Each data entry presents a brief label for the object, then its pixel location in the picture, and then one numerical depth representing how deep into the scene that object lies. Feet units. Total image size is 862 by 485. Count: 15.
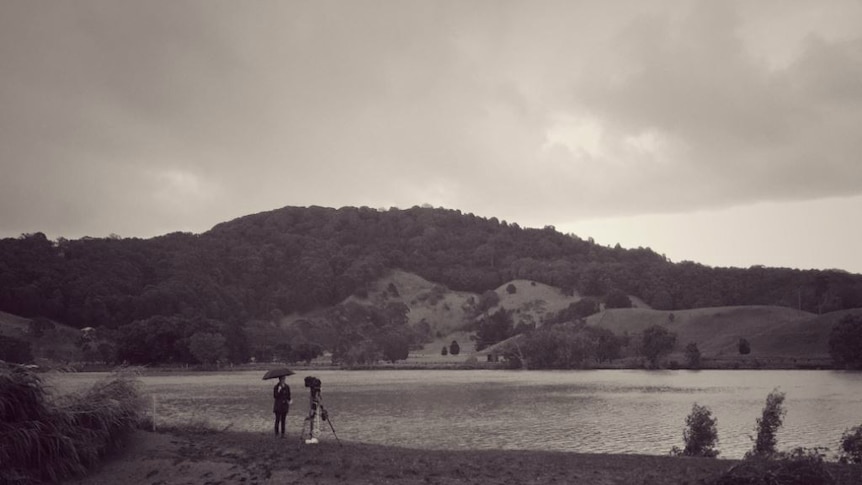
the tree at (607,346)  528.22
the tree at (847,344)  399.65
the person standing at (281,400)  95.86
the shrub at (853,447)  82.64
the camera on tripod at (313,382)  84.91
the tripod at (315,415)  88.65
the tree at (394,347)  600.39
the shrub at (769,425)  93.30
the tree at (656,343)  490.49
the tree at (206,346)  489.67
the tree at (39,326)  565.12
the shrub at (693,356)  458.09
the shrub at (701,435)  97.81
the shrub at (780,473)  55.98
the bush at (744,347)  497.46
